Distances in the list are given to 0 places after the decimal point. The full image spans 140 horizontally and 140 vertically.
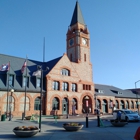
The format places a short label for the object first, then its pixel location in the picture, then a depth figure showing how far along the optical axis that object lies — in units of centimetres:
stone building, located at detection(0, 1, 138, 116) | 3164
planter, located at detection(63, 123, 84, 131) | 1418
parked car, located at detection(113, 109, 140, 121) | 2431
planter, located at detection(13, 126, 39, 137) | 1152
